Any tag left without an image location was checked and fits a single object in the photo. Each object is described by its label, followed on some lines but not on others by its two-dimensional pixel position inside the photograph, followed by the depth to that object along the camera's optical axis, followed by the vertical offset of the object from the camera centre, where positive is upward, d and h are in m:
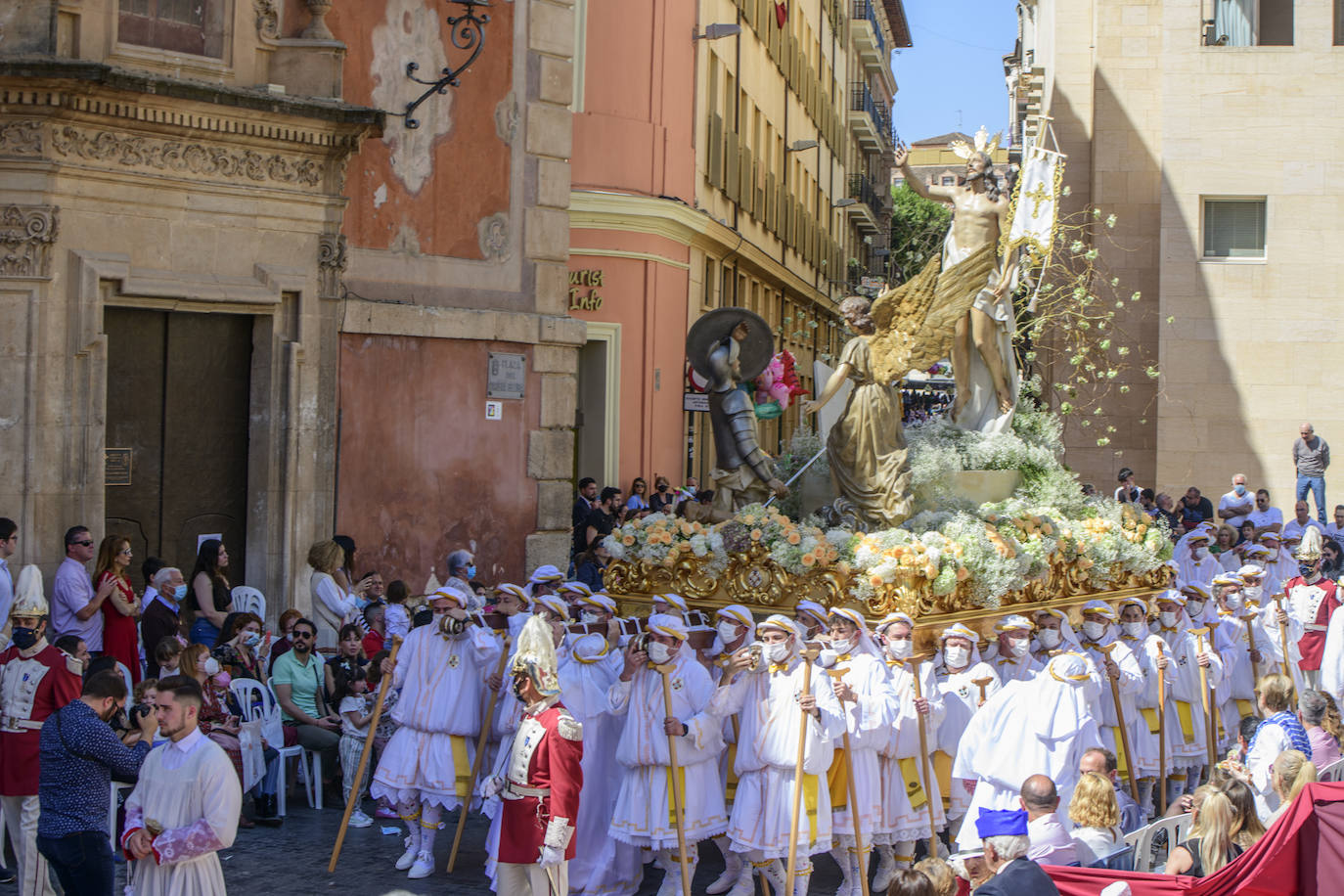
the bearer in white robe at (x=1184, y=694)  12.13 -1.54
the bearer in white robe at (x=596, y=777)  9.60 -1.84
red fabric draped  6.77 -1.58
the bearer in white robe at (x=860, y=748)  9.45 -1.59
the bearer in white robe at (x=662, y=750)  9.25 -1.57
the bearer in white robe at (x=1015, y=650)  10.59 -1.09
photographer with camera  7.24 -1.41
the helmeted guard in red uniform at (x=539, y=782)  7.39 -1.41
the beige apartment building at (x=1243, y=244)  24.20 +3.81
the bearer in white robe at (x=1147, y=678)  11.57 -1.37
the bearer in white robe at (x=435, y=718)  9.91 -1.53
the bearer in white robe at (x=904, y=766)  9.84 -1.76
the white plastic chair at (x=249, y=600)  13.19 -1.04
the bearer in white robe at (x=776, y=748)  9.11 -1.52
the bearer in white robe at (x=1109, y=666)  11.09 -1.22
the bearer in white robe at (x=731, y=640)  9.71 -0.96
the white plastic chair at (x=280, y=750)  10.88 -1.91
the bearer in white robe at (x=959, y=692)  10.28 -1.33
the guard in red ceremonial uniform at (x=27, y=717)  8.35 -1.30
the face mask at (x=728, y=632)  9.73 -0.91
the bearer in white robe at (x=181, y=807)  6.62 -1.40
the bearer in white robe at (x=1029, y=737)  9.09 -1.43
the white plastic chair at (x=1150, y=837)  7.42 -1.64
